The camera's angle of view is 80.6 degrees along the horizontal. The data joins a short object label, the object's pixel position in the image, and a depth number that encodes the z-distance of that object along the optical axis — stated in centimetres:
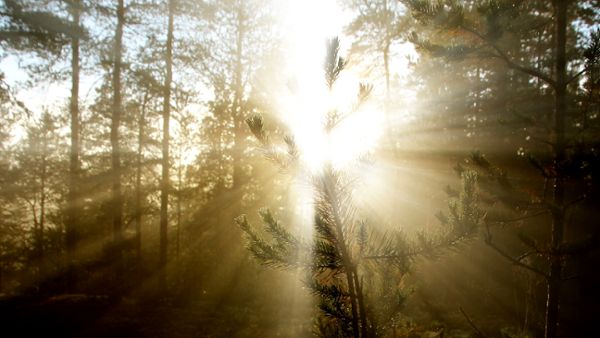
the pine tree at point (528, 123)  388
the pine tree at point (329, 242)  230
